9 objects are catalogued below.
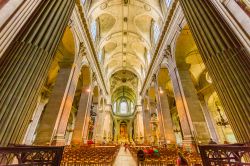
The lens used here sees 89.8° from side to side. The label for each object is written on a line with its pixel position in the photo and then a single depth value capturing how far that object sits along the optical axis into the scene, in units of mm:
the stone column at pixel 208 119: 11347
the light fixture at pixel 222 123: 10194
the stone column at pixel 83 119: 10223
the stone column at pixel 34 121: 10392
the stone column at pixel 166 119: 10382
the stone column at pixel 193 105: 6472
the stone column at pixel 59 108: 6254
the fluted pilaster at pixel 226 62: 3549
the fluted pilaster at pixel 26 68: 3055
